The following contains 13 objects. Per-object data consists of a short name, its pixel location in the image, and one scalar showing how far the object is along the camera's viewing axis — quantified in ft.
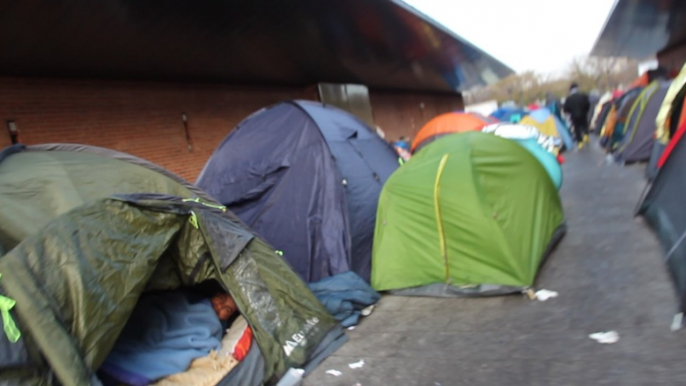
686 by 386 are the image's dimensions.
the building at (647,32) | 48.34
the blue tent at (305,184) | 15.25
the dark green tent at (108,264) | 7.29
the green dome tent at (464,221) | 13.24
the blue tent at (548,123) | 43.29
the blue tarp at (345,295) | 13.29
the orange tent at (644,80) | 48.85
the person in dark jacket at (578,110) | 44.01
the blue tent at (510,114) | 49.03
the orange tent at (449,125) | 34.55
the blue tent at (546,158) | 20.81
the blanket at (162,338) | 9.73
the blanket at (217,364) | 9.67
